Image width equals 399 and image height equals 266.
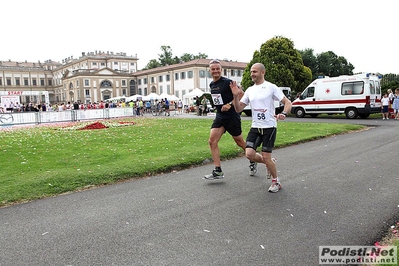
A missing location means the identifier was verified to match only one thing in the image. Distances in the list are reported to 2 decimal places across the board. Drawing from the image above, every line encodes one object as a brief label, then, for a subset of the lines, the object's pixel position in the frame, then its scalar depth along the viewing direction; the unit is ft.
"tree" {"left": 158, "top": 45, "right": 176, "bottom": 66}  324.19
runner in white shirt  17.67
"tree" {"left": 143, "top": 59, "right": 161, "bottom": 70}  322.55
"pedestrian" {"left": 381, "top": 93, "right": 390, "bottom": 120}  67.77
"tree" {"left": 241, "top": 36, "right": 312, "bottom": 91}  118.93
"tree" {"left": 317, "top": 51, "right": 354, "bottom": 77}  197.47
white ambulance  70.64
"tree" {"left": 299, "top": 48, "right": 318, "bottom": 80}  190.92
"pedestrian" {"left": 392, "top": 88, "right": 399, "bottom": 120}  65.98
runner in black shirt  20.18
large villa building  224.12
